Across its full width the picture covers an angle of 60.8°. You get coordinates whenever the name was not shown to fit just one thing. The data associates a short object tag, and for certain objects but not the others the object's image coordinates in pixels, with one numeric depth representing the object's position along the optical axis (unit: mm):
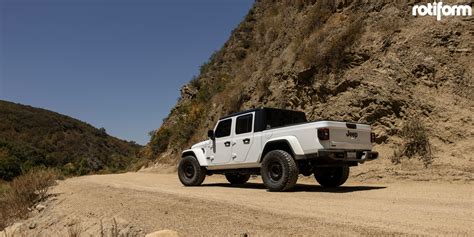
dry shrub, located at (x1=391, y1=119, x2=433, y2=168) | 12453
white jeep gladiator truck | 8836
